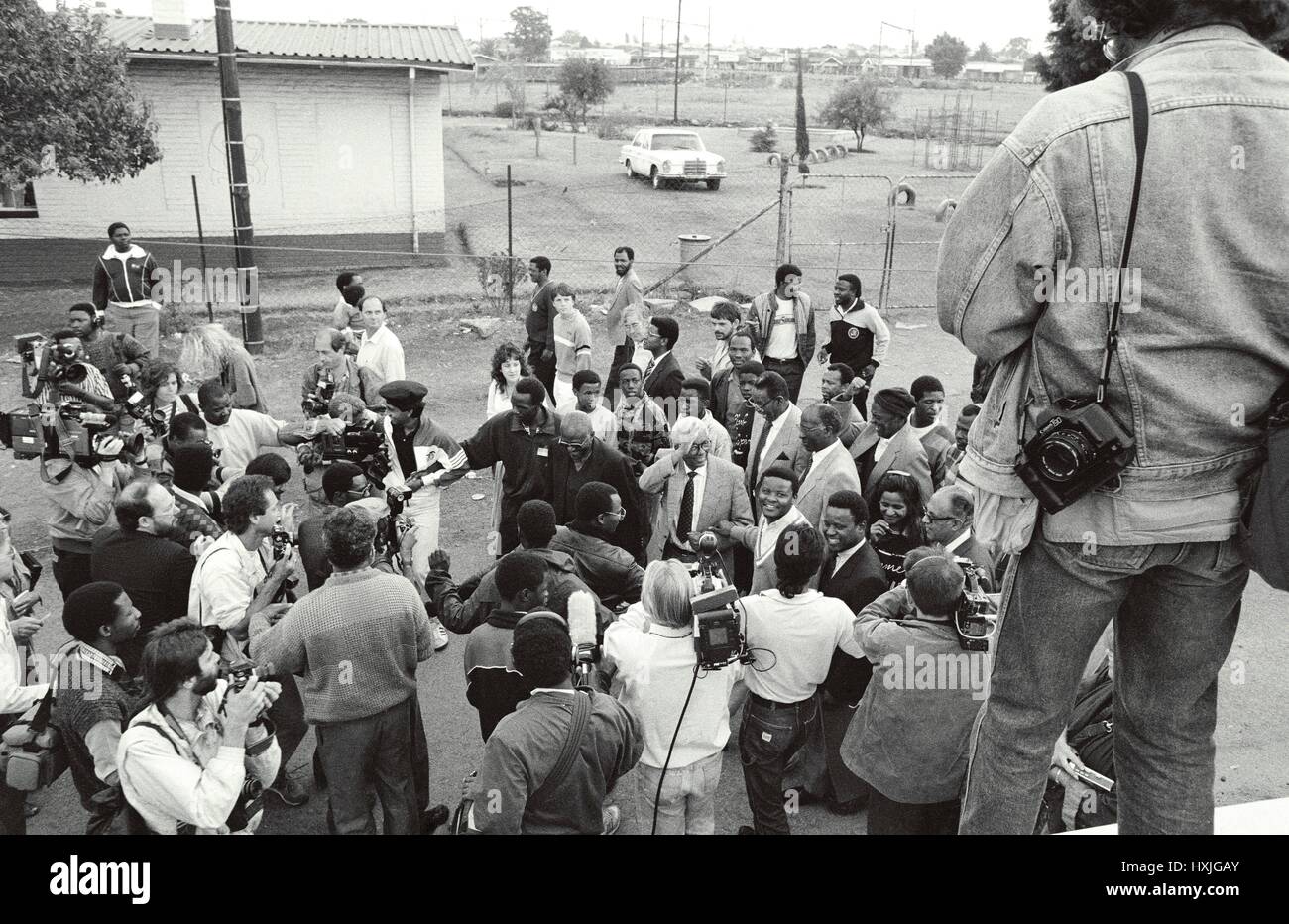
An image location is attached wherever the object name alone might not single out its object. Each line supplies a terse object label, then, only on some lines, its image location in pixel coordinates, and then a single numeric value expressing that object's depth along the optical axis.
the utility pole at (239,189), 12.60
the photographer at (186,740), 3.66
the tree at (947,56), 85.62
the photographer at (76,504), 6.09
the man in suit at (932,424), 6.67
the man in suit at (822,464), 6.16
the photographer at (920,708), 4.08
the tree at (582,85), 40.84
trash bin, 17.58
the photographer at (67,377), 7.00
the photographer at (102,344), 8.55
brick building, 17.88
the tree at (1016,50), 137.61
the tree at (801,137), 25.88
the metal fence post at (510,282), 15.41
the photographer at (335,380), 7.96
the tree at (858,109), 39.52
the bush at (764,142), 36.84
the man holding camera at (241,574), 4.91
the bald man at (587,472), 6.44
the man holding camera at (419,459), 6.77
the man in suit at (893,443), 6.35
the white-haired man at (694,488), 6.53
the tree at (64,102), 13.41
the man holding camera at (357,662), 4.43
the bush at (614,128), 41.00
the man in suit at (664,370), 8.18
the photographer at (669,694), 4.27
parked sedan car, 26.91
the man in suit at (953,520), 5.28
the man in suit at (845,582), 5.17
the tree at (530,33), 88.88
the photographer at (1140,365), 2.06
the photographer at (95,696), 4.06
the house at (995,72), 88.19
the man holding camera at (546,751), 3.74
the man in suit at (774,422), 6.96
